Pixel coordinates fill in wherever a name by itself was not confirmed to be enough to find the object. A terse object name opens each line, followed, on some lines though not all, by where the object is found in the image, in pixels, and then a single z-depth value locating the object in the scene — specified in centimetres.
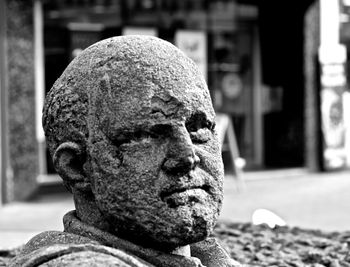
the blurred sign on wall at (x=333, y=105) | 1339
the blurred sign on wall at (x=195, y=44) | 1177
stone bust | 282
